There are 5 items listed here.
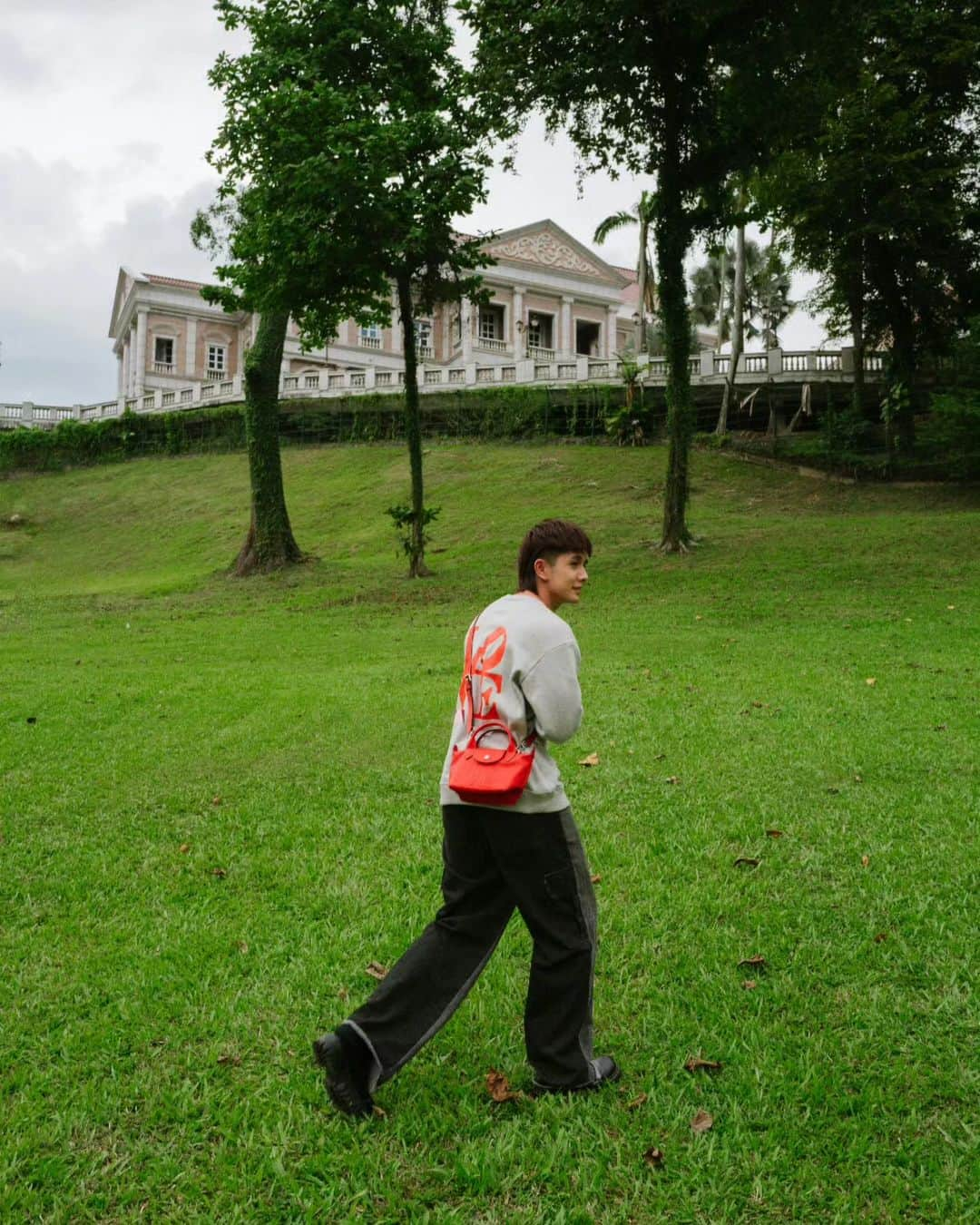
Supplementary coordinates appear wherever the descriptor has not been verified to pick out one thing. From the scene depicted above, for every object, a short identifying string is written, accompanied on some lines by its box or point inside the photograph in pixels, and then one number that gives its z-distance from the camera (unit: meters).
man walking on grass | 3.06
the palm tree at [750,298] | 53.94
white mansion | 50.91
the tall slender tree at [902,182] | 23.16
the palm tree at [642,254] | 38.97
